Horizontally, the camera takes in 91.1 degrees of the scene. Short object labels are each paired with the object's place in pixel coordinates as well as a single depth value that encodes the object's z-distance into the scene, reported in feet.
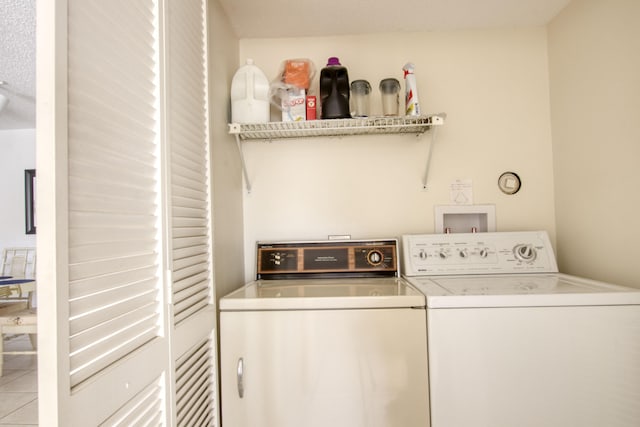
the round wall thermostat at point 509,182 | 6.29
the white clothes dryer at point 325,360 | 4.00
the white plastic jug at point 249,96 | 5.42
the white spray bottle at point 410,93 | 5.34
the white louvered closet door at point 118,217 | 1.78
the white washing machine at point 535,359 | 3.75
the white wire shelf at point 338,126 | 5.25
